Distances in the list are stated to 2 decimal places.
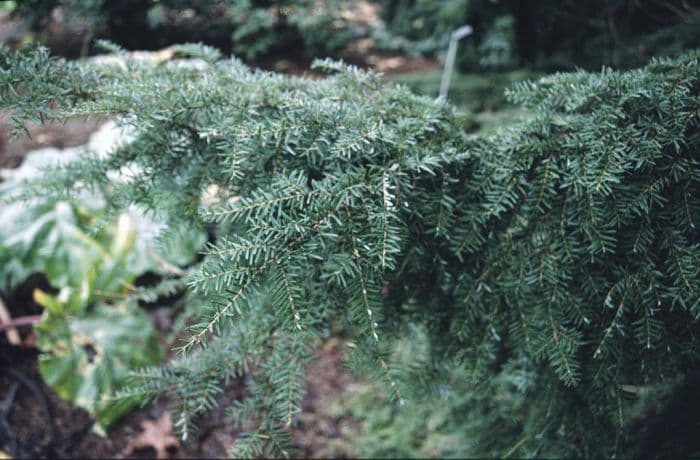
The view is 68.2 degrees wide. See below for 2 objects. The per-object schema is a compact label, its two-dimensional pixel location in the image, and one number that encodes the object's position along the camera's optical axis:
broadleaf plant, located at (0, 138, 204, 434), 2.01
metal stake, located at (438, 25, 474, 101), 2.41
